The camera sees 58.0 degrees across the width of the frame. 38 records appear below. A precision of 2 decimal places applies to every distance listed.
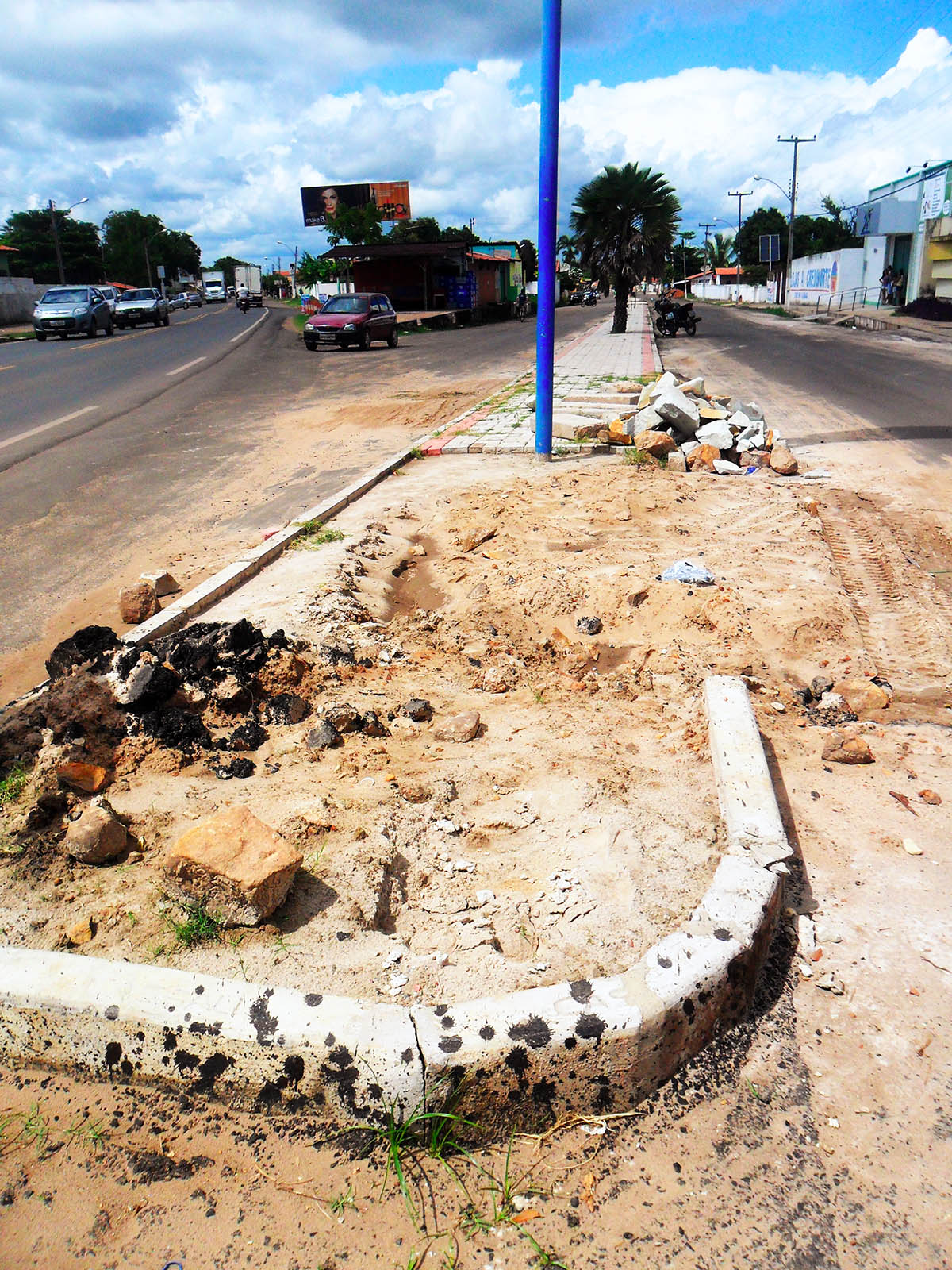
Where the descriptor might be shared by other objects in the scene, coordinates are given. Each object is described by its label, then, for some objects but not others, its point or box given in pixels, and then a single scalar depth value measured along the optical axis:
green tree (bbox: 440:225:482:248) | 80.38
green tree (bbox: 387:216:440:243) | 73.25
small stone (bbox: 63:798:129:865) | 2.65
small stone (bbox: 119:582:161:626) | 4.96
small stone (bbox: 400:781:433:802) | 3.06
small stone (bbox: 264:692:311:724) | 3.63
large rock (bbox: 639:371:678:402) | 10.05
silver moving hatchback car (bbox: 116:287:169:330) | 32.72
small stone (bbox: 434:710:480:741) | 3.56
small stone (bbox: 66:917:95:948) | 2.39
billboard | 72.69
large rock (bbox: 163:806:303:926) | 2.31
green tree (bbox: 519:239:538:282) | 64.94
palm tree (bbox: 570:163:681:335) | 25.70
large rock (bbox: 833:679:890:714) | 3.91
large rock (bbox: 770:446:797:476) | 8.03
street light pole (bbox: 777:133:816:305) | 51.41
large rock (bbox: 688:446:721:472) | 8.22
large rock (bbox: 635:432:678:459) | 8.46
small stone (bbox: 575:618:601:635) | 4.73
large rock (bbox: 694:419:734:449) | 8.49
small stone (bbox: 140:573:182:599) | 5.18
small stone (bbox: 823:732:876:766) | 3.39
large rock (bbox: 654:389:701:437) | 8.91
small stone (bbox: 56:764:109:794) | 3.04
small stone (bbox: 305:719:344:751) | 3.42
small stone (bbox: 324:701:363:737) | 3.52
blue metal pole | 7.45
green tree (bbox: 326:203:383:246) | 58.44
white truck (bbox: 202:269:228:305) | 80.19
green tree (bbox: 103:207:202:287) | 86.06
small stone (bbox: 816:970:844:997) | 2.28
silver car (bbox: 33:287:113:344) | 27.12
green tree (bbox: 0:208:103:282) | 69.31
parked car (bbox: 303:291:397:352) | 23.20
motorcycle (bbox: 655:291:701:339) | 28.06
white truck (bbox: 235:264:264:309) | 71.00
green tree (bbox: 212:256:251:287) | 135.32
